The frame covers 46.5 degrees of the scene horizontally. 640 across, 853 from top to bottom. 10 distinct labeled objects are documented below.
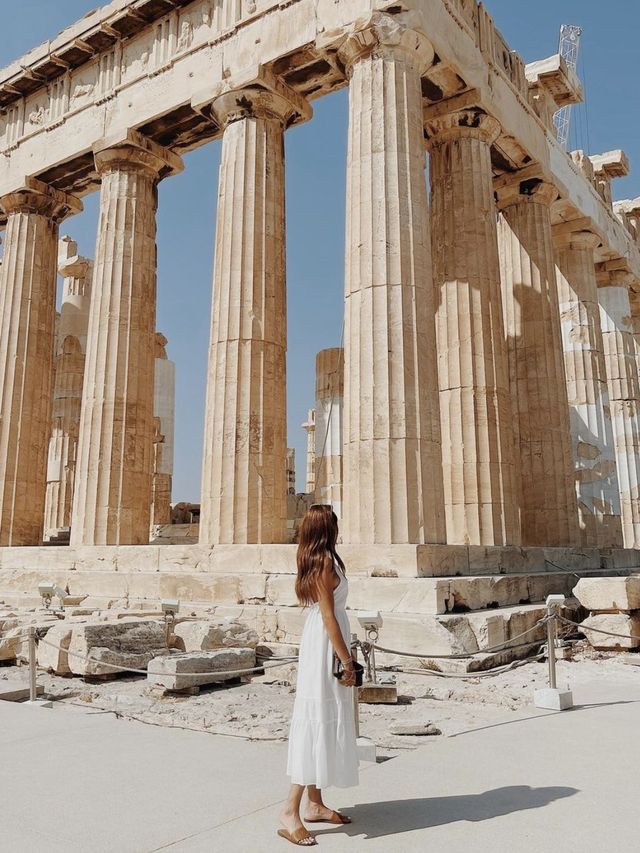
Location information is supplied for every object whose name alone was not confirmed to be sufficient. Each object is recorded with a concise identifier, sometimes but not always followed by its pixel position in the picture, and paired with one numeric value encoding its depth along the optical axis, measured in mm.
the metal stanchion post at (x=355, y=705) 4945
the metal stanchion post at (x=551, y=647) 7203
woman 4086
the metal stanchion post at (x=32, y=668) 7590
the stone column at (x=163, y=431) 30844
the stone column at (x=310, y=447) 31703
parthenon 12219
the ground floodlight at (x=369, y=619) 7445
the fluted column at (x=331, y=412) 22266
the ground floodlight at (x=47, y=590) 12383
